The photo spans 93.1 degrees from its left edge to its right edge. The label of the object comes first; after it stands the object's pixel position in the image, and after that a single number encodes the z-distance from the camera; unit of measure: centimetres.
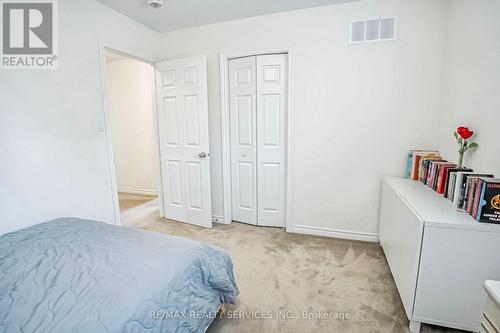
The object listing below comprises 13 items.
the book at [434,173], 178
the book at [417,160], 210
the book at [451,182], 157
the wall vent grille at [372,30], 221
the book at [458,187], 144
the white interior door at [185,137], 279
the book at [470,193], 134
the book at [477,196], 128
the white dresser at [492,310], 75
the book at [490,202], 124
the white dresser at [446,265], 127
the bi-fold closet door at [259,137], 267
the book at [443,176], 169
